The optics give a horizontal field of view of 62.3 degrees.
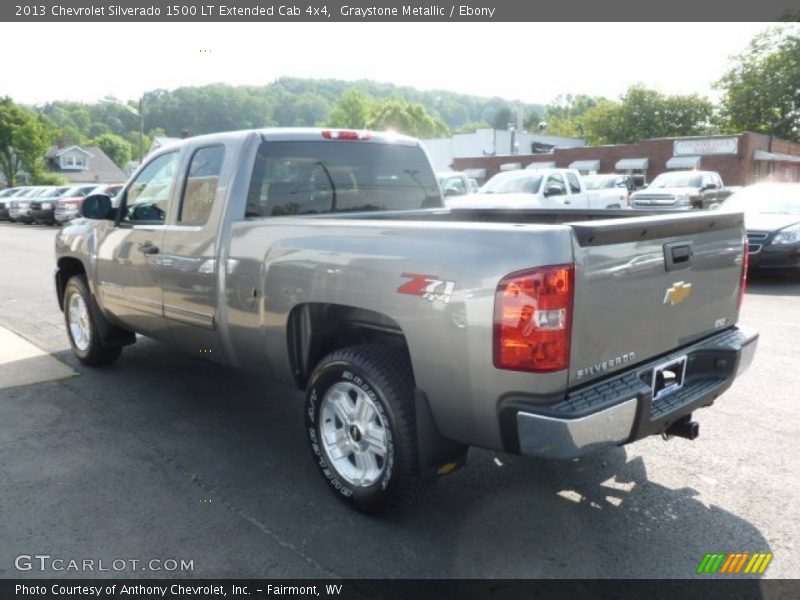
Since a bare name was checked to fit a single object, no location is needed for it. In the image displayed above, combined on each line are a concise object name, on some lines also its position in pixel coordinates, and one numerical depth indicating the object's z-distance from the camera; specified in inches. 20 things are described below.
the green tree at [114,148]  4584.2
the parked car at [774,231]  400.5
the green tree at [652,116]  2502.5
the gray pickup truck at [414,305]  103.3
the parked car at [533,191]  557.3
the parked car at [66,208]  1048.2
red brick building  1587.1
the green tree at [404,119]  3757.4
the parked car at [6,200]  1281.5
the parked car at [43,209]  1099.3
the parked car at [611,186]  718.5
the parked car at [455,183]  686.5
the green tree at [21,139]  2091.5
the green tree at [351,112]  4175.7
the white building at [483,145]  2600.9
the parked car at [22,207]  1165.1
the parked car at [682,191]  747.4
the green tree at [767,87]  2212.1
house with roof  3102.9
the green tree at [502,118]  5748.0
